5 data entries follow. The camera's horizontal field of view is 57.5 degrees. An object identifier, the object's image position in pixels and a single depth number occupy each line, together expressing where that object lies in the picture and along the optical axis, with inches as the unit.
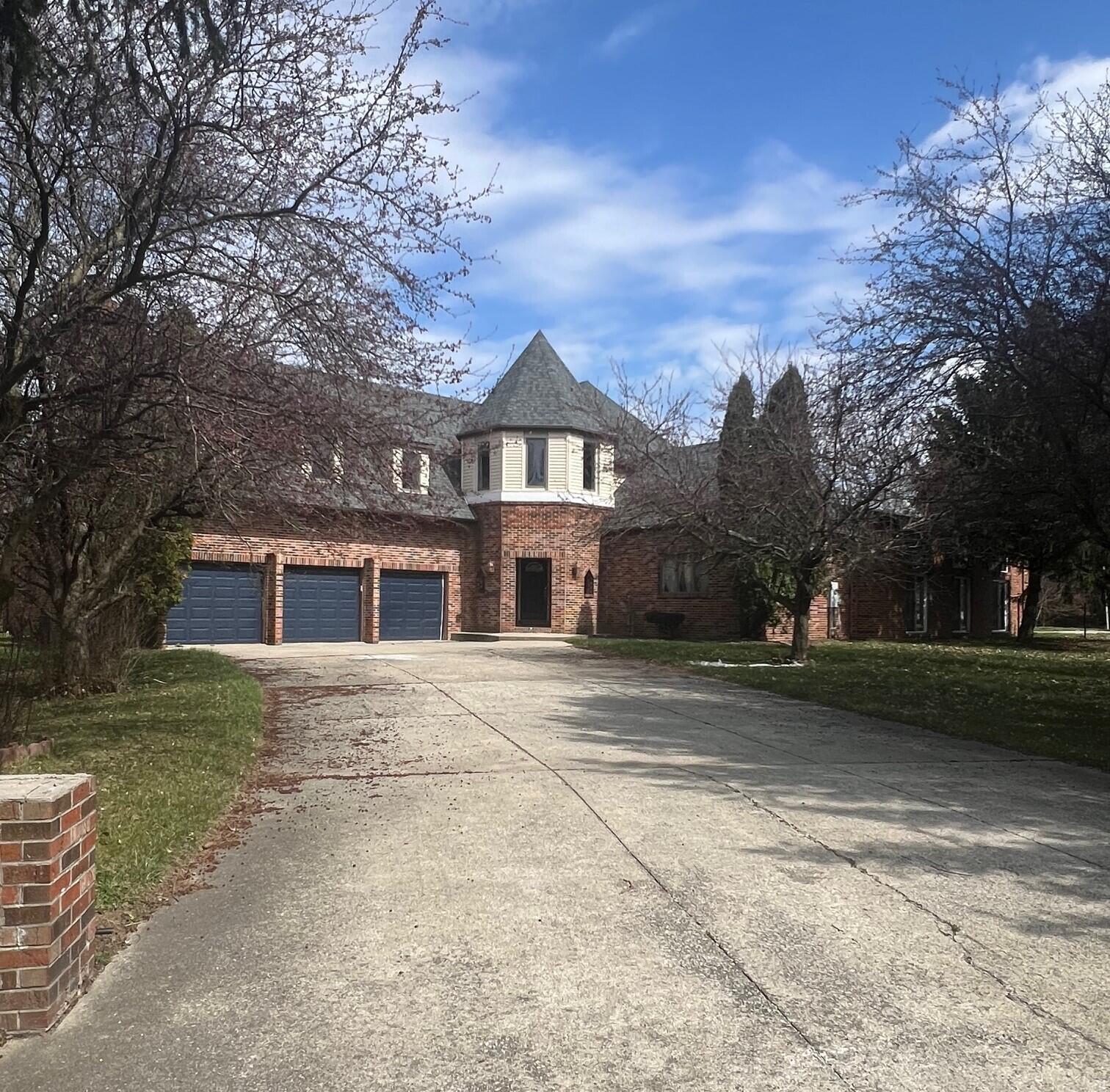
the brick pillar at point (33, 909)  143.3
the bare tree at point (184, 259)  293.6
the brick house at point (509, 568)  996.6
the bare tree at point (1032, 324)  400.8
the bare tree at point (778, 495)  730.2
